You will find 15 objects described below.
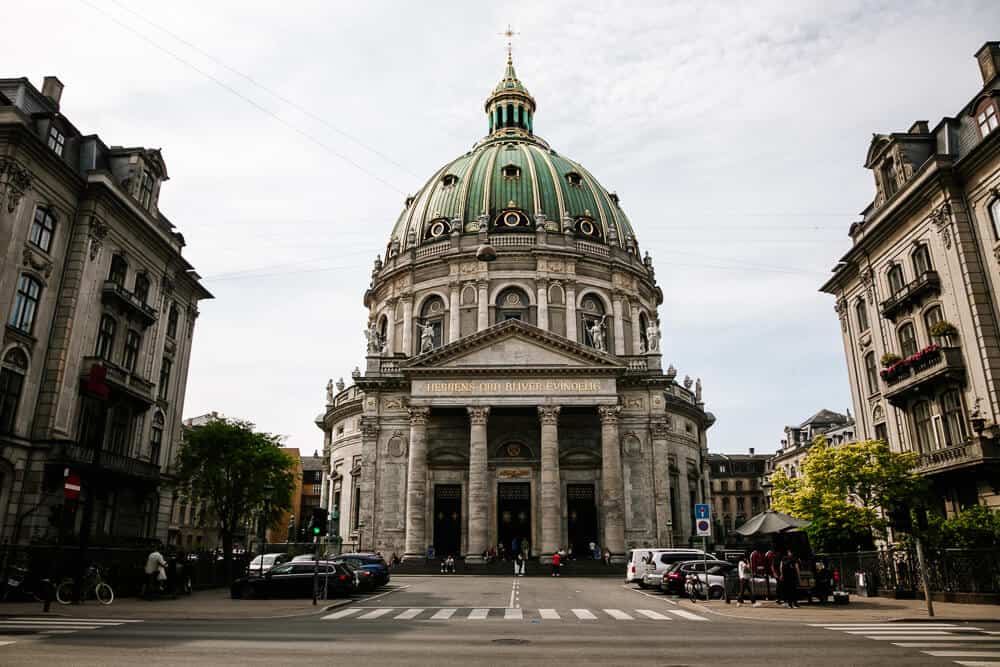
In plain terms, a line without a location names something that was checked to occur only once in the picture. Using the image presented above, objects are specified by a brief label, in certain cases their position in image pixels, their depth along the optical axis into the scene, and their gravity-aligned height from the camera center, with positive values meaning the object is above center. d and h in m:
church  45.59 +9.93
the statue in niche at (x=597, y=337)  51.72 +15.08
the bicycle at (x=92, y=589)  22.23 -1.04
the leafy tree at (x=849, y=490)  28.59 +2.44
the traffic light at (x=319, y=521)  22.20 +0.98
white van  29.88 -0.37
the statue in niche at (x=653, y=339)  50.28 +14.40
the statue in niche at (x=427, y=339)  51.66 +15.13
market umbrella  25.06 +0.98
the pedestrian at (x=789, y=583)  20.86 -0.86
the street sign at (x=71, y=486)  21.47 +1.96
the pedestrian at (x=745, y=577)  22.53 -0.74
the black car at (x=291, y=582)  24.61 -0.94
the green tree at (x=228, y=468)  36.72 +4.24
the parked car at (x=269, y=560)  40.41 -0.37
